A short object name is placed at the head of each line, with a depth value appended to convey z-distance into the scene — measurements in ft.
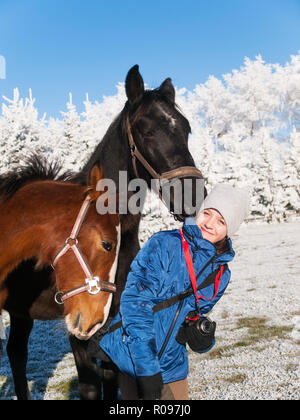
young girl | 7.06
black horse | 11.35
